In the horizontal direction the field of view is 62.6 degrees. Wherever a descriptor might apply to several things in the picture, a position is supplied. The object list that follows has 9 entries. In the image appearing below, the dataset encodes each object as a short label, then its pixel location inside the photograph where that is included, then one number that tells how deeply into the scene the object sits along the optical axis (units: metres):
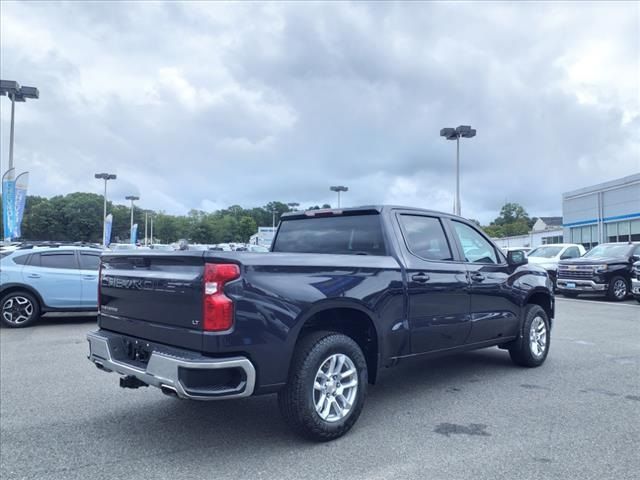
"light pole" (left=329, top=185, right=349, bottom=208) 50.12
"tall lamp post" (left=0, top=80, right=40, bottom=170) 20.33
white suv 18.94
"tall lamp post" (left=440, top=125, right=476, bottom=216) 27.30
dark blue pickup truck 3.60
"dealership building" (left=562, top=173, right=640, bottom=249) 33.88
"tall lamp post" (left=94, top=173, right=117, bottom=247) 46.00
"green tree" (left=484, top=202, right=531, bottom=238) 112.81
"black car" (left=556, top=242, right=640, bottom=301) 15.82
